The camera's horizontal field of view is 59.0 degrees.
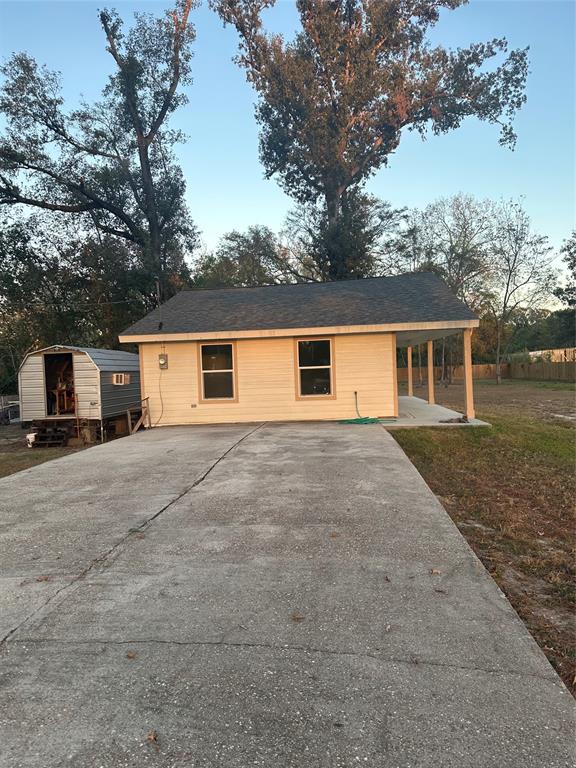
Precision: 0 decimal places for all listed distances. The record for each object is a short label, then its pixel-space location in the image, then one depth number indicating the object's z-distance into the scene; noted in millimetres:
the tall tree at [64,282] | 22094
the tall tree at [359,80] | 24828
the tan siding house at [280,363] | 11414
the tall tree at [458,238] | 32875
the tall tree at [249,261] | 31109
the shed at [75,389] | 12828
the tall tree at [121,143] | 21891
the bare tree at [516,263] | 34000
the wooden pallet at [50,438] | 12695
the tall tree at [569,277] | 30766
